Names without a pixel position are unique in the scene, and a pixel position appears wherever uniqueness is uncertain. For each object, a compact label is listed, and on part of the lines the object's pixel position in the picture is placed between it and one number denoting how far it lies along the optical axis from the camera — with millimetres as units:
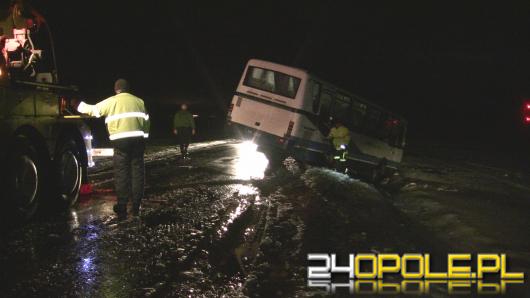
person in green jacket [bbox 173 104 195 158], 16094
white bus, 13875
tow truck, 6055
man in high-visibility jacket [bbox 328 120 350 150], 14367
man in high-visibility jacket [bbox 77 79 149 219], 7238
